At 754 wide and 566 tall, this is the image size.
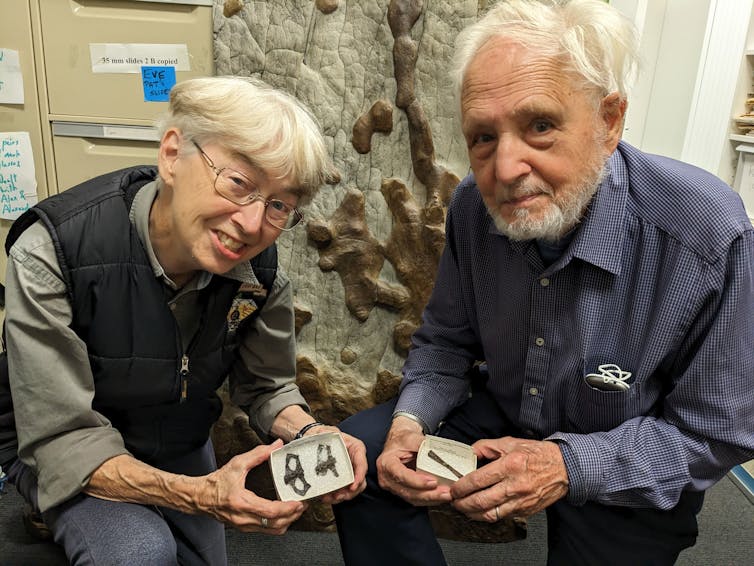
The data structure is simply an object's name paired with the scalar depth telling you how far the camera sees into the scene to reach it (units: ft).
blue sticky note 7.04
